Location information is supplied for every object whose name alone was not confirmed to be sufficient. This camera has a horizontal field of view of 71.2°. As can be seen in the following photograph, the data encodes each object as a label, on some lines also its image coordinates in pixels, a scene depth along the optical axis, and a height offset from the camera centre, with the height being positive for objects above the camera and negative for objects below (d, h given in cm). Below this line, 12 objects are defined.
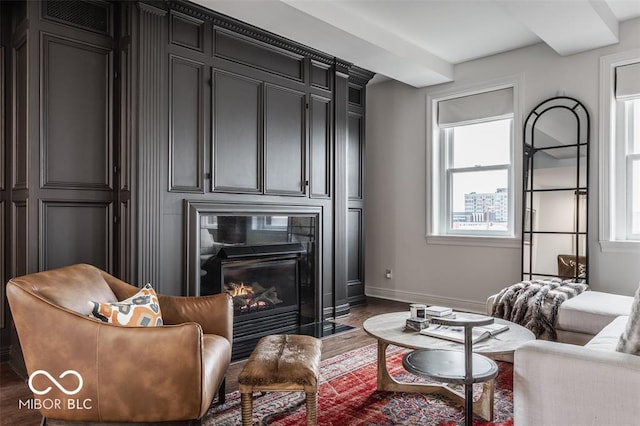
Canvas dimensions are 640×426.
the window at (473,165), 462 +49
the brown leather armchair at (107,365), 174 -61
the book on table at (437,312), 256 -59
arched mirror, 403 +18
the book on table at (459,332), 227 -64
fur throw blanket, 301 -66
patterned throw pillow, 201 -47
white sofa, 150 -62
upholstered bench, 192 -72
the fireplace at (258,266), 343 -48
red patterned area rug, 226 -107
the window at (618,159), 387 +45
